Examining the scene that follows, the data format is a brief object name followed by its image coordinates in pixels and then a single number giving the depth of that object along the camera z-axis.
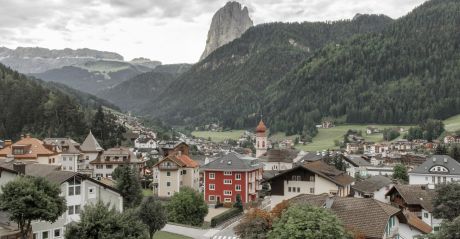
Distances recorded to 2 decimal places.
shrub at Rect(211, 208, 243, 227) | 63.59
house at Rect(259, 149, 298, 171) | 122.00
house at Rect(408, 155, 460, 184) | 91.44
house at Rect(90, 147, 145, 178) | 104.12
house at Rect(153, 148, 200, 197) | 87.44
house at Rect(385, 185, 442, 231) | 61.12
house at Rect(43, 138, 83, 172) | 99.25
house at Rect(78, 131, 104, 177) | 109.78
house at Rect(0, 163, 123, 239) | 45.05
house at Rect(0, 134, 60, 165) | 84.44
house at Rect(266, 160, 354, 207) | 62.34
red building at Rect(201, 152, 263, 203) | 83.00
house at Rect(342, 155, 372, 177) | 118.44
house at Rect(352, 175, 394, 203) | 72.89
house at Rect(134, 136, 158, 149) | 155.38
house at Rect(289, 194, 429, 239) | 37.66
